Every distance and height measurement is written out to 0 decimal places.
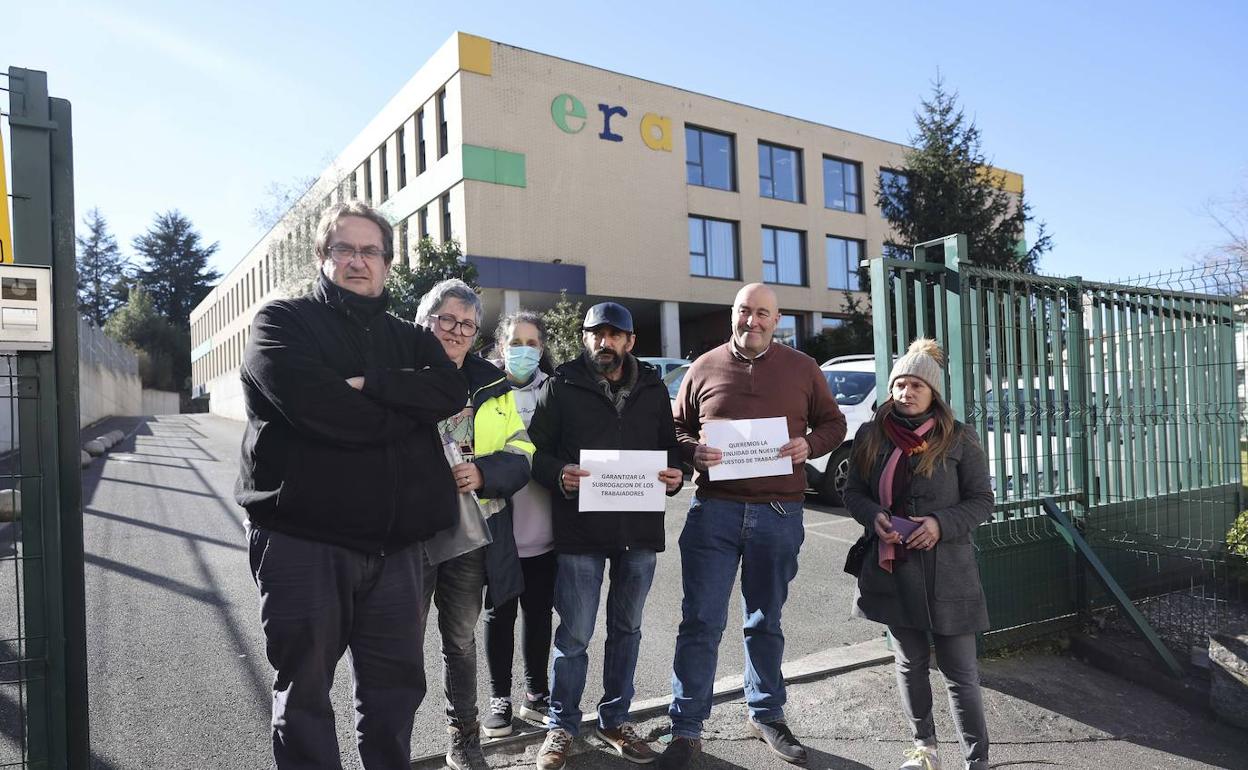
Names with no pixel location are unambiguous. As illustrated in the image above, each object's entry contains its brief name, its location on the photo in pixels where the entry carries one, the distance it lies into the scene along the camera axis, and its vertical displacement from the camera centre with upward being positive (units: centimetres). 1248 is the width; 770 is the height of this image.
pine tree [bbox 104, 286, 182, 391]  6419 +568
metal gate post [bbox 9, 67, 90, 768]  270 -13
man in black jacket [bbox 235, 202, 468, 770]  251 -27
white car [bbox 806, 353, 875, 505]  984 -30
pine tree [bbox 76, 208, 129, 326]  7412 +1252
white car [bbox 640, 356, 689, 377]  1567 +58
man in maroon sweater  370 -65
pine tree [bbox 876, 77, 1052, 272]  2447 +563
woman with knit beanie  343 -68
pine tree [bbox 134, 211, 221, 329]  7544 +1284
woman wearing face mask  376 -81
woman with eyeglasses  338 -55
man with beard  358 -56
